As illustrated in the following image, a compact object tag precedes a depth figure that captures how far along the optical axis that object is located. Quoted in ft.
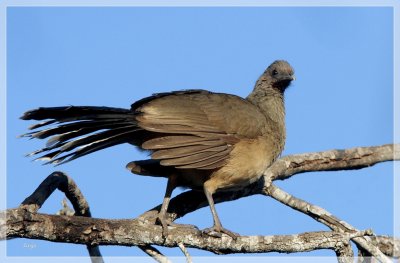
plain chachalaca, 32.45
